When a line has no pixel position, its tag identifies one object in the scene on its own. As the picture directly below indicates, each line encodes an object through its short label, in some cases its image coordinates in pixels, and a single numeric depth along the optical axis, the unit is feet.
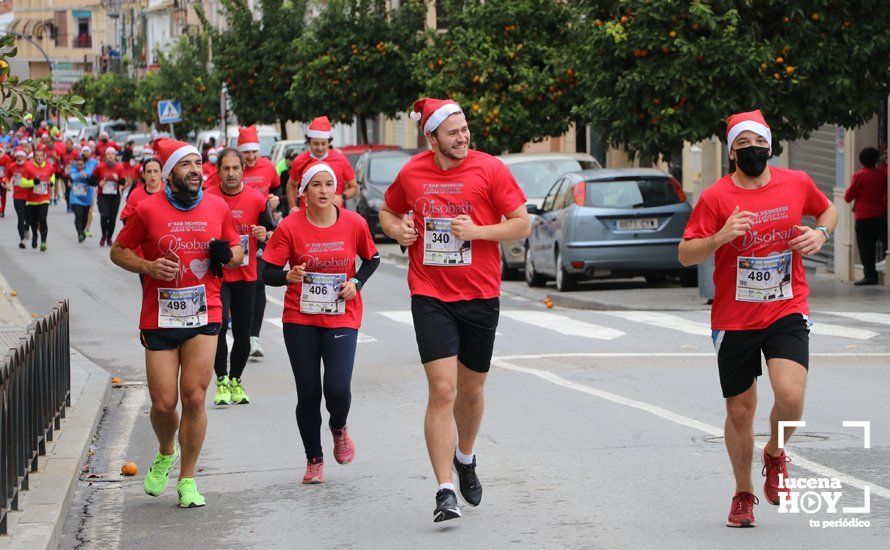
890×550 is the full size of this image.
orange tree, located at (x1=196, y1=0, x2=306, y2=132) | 165.27
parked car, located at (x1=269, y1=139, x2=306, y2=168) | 133.25
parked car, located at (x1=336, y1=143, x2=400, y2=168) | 123.75
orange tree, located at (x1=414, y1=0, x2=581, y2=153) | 103.09
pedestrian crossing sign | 181.27
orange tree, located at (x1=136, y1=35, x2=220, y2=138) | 203.85
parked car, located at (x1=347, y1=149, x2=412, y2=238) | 106.22
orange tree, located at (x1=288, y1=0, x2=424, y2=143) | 142.82
